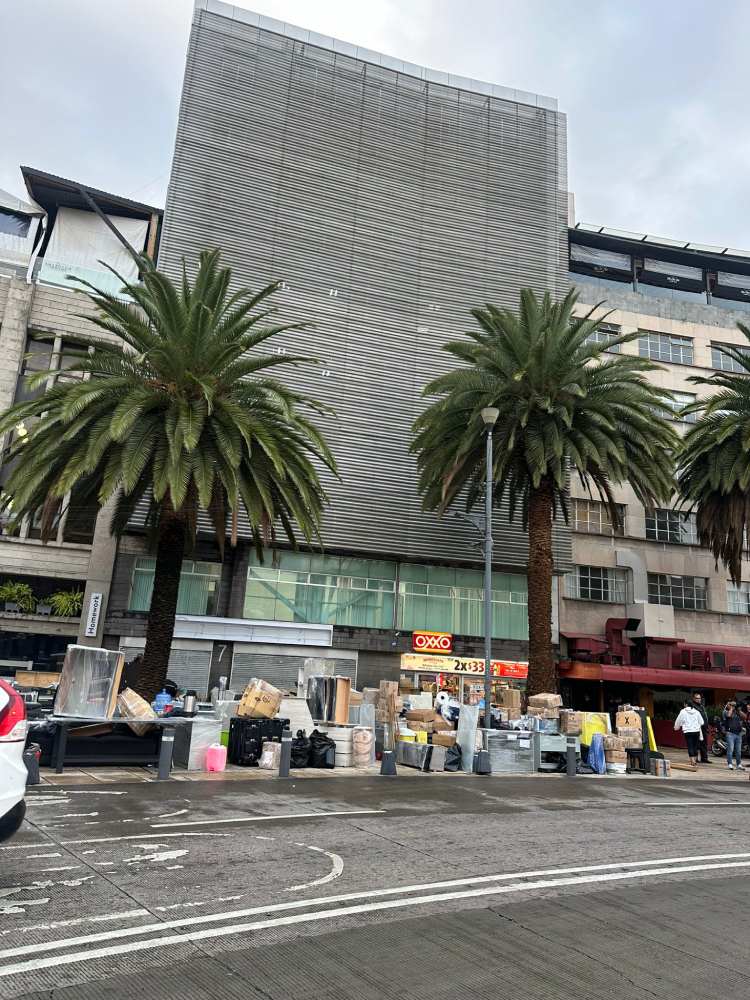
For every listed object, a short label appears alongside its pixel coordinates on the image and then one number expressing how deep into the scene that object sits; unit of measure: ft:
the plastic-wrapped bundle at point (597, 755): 60.08
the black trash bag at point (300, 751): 50.11
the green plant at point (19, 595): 99.19
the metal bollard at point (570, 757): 57.21
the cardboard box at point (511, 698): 92.38
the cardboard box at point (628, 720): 63.93
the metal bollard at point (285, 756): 45.16
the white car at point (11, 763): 15.85
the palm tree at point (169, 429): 59.31
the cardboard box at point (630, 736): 63.26
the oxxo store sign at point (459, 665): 109.09
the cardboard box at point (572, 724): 62.82
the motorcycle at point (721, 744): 85.05
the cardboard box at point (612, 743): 61.26
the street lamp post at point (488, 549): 60.29
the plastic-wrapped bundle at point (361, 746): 52.06
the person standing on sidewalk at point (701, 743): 73.41
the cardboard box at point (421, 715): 59.47
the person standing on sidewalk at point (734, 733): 69.97
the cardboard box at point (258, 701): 50.88
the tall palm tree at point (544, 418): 80.43
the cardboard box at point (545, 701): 63.36
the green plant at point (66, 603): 100.94
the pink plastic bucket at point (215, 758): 45.37
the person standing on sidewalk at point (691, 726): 72.38
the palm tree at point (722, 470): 98.63
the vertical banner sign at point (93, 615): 98.63
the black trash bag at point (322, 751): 51.01
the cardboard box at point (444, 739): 57.62
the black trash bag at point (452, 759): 54.85
